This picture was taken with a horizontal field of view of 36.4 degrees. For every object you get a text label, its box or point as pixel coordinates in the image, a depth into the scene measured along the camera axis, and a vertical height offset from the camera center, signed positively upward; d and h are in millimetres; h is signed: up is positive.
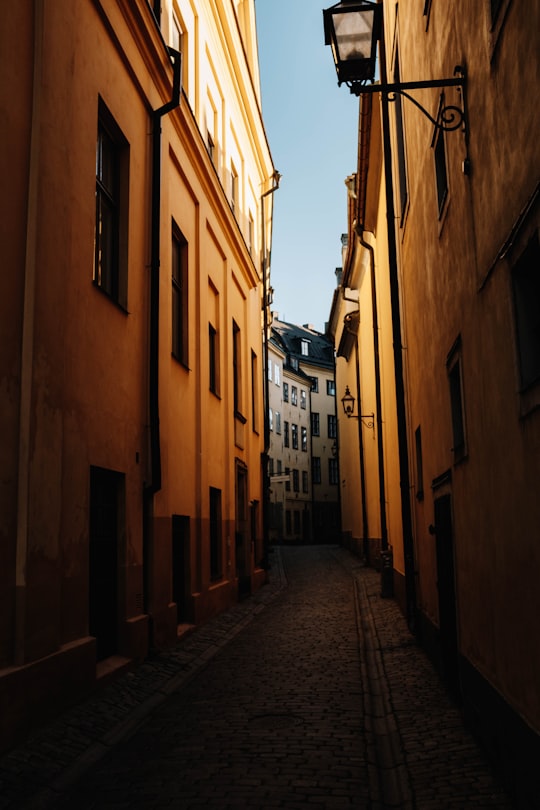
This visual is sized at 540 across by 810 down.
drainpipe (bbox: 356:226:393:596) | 19584 +3544
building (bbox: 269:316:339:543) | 56906 +8098
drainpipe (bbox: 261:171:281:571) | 24627 +4932
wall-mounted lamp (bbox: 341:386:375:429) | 23595 +4027
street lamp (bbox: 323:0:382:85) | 6785 +4168
